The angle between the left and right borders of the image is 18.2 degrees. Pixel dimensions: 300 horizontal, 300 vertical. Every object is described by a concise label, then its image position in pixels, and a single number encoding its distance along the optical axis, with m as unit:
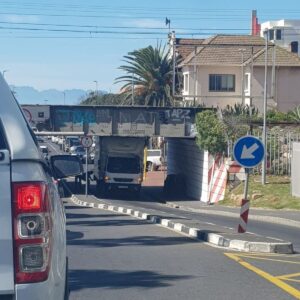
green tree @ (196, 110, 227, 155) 45.34
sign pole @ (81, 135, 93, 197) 45.59
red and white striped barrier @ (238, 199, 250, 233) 18.94
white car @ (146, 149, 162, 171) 77.81
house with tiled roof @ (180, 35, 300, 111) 67.50
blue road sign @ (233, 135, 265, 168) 19.25
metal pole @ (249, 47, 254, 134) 66.94
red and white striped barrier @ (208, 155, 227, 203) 43.72
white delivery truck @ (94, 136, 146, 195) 51.56
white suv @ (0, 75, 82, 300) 4.02
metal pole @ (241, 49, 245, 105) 62.28
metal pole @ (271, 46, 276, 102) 60.05
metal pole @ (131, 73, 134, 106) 76.94
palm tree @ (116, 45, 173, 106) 79.44
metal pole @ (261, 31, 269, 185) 39.16
